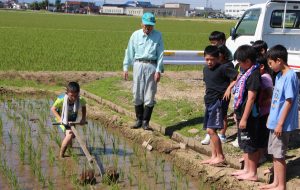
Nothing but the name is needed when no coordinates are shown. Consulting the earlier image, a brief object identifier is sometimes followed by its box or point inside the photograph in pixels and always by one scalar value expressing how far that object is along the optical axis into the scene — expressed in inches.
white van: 364.2
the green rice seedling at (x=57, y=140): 250.0
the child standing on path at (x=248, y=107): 185.3
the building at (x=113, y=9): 5487.2
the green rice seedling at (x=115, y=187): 184.2
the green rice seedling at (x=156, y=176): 202.8
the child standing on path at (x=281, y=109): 170.4
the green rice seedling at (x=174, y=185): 193.9
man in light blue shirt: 261.1
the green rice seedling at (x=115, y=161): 219.5
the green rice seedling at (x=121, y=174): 202.4
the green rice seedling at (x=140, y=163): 220.2
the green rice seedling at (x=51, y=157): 219.1
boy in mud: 220.2
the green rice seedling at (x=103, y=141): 249.3
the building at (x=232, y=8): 4621.1
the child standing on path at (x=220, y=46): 227.4
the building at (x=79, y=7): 4923.7
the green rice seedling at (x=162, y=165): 218.4
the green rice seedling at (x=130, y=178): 196.5
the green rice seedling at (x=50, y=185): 185.7
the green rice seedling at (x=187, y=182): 196.4
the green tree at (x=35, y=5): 5359.3
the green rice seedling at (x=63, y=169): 205.4
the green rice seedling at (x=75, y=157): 224.2
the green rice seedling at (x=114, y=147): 242.5
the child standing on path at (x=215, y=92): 209.8
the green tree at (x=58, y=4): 5091.0
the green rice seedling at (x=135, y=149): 240.2
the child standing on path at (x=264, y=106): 192.4
